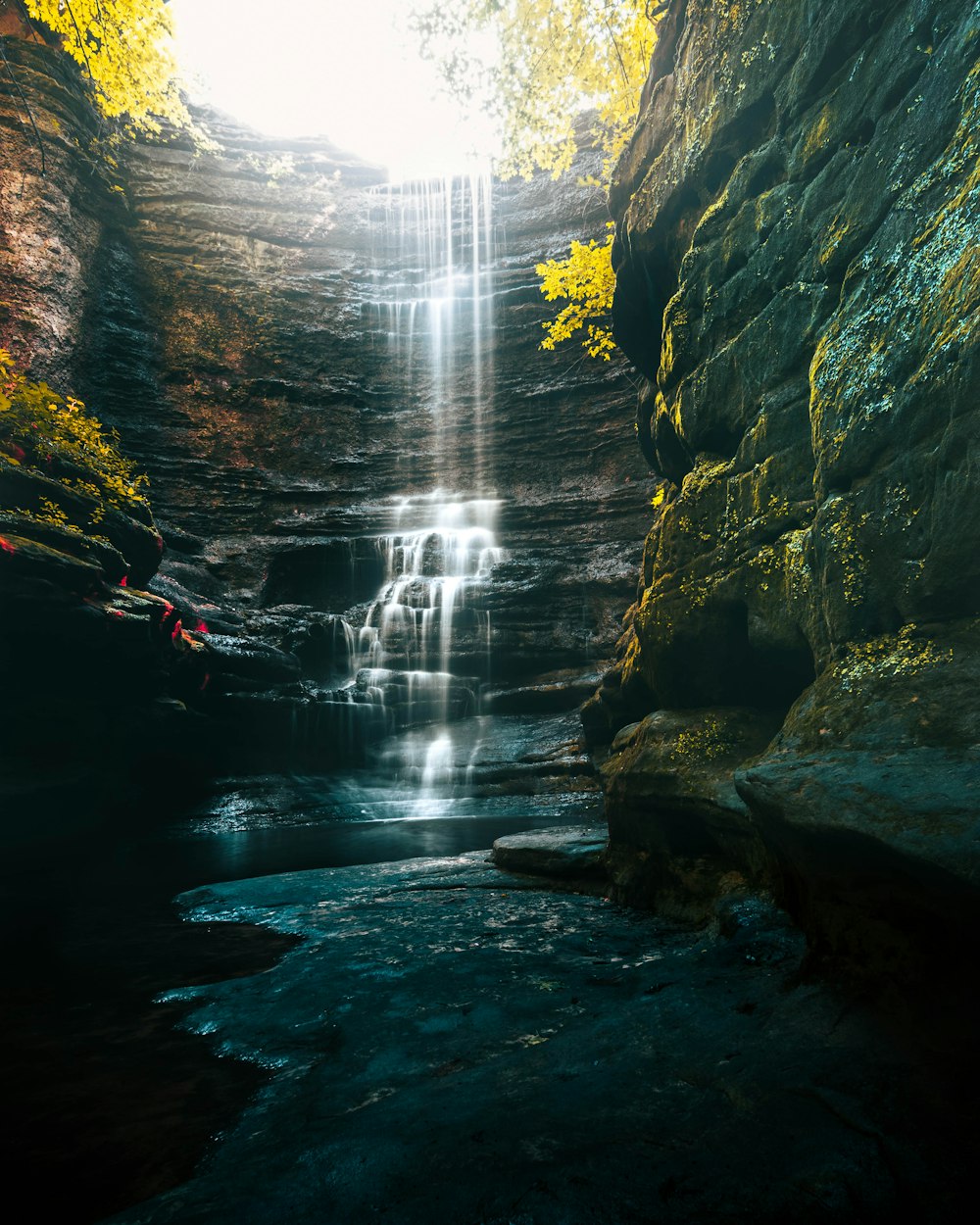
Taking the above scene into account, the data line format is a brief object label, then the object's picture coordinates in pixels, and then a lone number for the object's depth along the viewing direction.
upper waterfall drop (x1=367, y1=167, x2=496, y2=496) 26.72
